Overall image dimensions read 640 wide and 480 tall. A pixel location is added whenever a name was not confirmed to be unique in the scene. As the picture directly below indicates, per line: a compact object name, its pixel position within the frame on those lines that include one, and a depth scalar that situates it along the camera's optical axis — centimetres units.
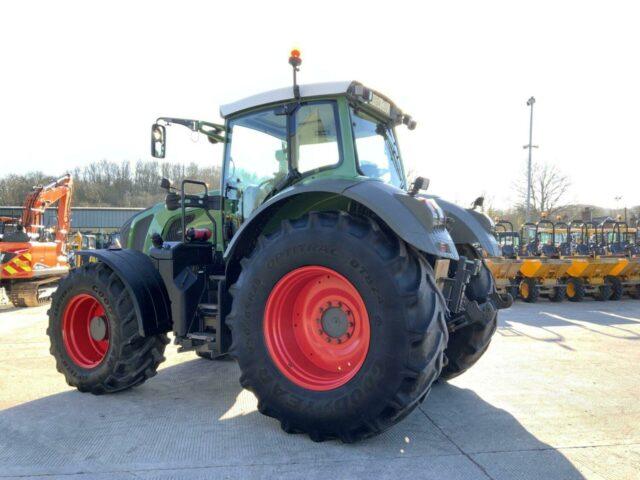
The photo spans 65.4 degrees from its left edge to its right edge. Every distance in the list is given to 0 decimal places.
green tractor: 306
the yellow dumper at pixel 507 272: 1166
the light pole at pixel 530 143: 2588
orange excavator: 992
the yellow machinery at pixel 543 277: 1159
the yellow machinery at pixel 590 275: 1188
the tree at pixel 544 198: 4116
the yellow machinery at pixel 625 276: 1209
